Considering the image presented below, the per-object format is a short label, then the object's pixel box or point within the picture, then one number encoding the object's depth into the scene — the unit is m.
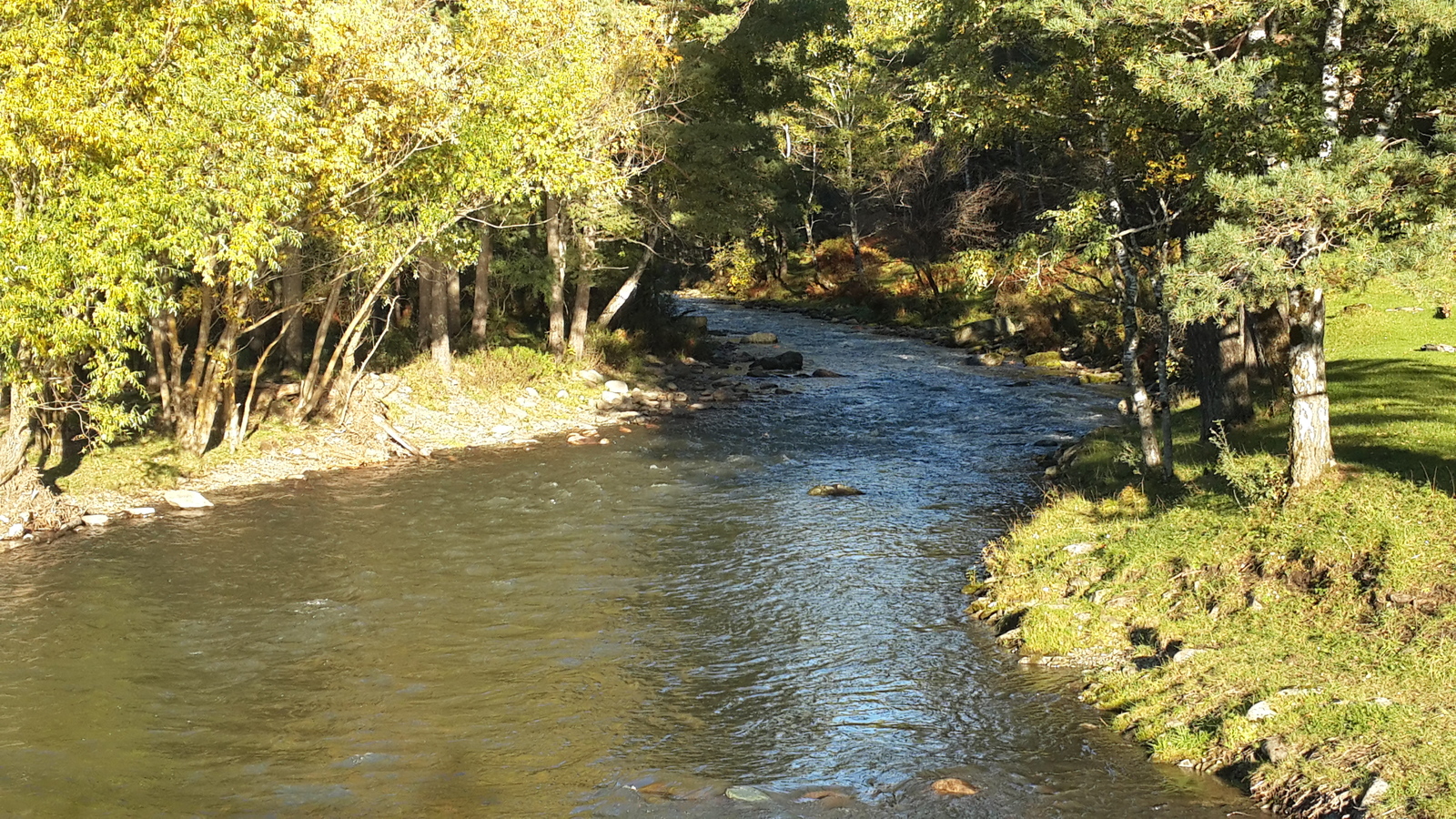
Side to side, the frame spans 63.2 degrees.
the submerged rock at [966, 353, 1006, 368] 38.59
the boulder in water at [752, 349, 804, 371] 37.72
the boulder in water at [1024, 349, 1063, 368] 37.66
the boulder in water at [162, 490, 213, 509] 19.98
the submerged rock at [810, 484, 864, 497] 21.20
